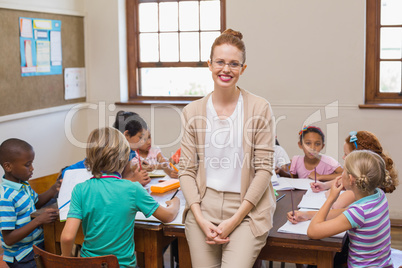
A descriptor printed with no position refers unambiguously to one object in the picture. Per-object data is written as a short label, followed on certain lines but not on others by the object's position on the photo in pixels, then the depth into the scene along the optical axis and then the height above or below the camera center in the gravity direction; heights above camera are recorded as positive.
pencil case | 2.71 -0.58
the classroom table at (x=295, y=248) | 1.97 -0.67
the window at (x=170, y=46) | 4.95 +0.30
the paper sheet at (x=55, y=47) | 4.61 +0.27
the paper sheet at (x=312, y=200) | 2.40 -0.60
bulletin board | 4.05 +0.09
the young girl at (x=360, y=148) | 2.23 -0.38
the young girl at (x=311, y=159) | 3.22 -0.54
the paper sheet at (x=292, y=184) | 2.76 -0.60
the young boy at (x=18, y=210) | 2.37 -0.61
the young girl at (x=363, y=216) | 1.95 -0.54
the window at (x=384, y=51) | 4.39 +0.20
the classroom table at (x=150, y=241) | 2.22 -0.72
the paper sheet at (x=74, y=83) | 4.88 -0.05
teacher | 2.07 -0.37
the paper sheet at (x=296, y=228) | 2.06 -0.62
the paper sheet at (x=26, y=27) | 4.21 +0.42
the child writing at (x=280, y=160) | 3.17 -0.56
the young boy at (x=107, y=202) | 2.06 -0.50
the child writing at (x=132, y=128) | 3.39 -0.34
